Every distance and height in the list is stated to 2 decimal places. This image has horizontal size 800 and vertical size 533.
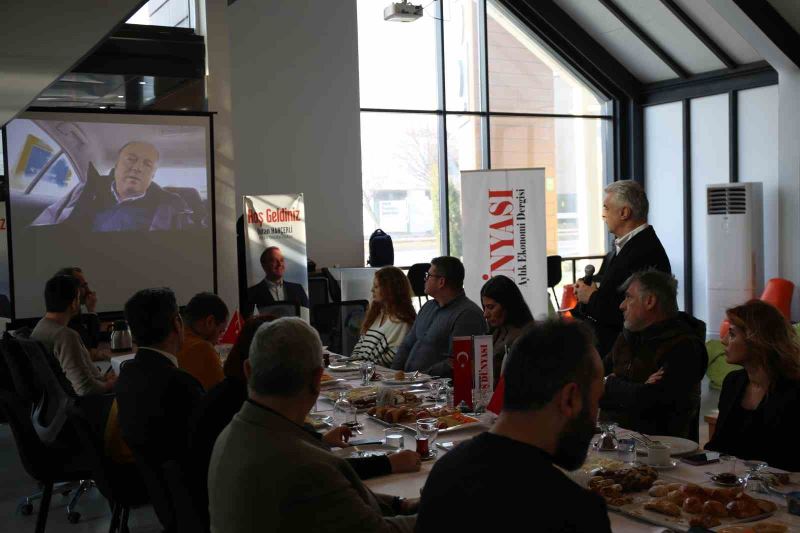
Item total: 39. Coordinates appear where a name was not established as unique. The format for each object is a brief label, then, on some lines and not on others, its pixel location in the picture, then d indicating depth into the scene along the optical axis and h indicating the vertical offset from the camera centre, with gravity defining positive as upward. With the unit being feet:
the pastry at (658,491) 7.91 -2.36
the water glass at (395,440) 10.21 -2.38
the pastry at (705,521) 7.14 -2.39
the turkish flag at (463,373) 12.12 -1.90
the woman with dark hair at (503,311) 14.61 -1.25
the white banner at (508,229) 27.40 +0.26
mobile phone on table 9.10 -2.40
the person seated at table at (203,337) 13.24 -1.47
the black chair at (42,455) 13.19 -3.30
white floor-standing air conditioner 34.83 -0.60
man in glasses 16.53 -1.54
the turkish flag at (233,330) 19.29 -1.93
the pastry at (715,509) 7.36 -2.35
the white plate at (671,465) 8.87 -2.39
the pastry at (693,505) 7.39 -2.33
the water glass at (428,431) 9.85 -2.20
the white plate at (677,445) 9.34 -2.36
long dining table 7.32 -2.46
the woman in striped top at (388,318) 18.38 -1.70
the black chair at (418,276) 31.35 -1.33
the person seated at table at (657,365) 11.60 -1.81
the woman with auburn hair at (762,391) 9.69 -1.86
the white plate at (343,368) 16.37 -2.41
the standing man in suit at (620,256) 14.88 -0.38
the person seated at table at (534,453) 4.87 -1.29
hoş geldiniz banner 27.63 +0.08
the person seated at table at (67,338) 16.31 -1.72
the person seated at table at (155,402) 10.34 -1.90
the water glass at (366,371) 14.83 -2.25
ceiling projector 31.81 +8.43
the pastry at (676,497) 7.63 -2.34
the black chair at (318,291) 32.81 -1.86
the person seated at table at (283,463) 6.59 -1.71
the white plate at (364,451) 9.87 -2.44
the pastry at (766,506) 7.45 -2.38
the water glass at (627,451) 9.13 -2.30
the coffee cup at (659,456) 8.86 -2.28
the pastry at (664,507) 7.41 -2.36
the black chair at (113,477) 11.35 -3.19
